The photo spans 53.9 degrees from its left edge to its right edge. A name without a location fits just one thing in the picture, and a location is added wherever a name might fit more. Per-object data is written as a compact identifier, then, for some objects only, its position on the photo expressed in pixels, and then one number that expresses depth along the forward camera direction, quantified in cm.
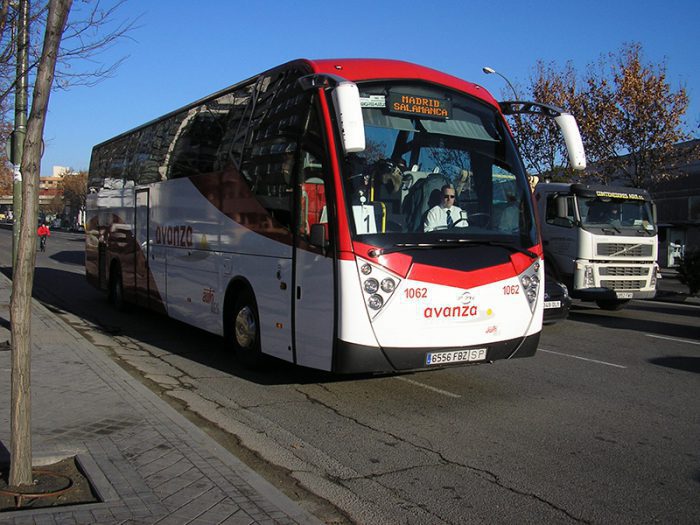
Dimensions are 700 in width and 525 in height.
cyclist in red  3695
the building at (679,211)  3803
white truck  1448
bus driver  674
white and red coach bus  641
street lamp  2972
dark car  1214
